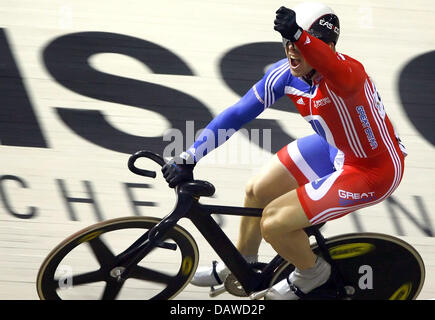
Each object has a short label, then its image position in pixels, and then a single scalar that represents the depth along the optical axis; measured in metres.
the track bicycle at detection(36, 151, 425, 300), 7.21
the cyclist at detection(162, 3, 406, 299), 6.69
